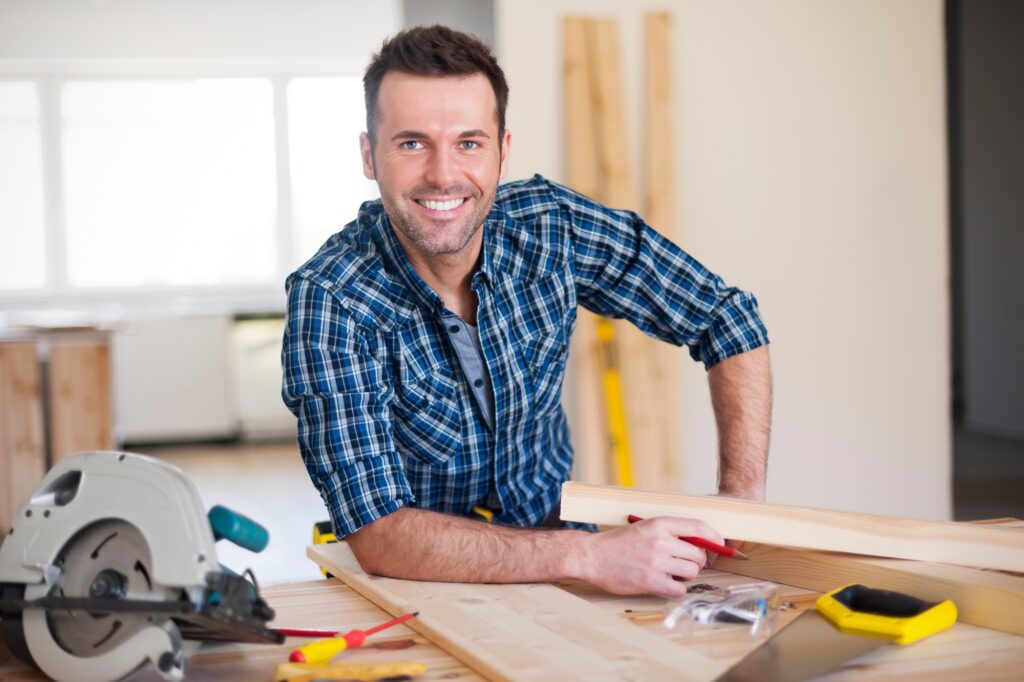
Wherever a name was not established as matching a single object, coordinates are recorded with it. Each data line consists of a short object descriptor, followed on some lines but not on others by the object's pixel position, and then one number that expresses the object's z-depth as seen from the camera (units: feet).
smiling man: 4.77
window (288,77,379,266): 28.45
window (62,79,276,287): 27.50
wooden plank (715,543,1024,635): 3.91
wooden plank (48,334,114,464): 15.62
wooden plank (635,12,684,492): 12.48
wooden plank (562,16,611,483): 12.19
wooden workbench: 3.51
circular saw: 3.38
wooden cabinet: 15.28
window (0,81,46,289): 26.94
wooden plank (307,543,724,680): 3.43
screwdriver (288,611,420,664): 3.55
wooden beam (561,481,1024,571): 4.31
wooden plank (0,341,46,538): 15.25
